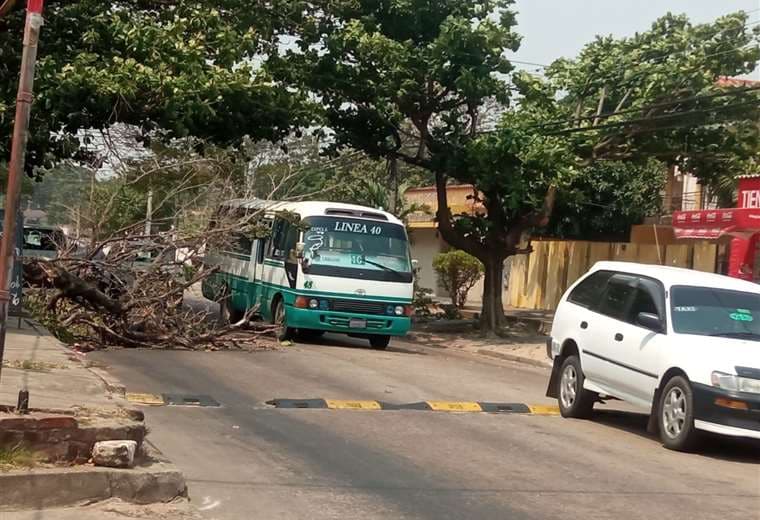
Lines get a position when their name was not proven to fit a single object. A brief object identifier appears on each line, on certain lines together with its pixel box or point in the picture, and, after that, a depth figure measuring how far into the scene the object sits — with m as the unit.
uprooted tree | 17.00
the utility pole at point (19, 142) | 7.15
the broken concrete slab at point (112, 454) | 7.08
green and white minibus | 19.64
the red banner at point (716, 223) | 21.02
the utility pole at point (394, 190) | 29.71
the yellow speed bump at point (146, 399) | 11.72
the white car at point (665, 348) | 10.05
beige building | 43.62
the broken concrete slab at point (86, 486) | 6.62
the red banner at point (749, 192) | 22.52
